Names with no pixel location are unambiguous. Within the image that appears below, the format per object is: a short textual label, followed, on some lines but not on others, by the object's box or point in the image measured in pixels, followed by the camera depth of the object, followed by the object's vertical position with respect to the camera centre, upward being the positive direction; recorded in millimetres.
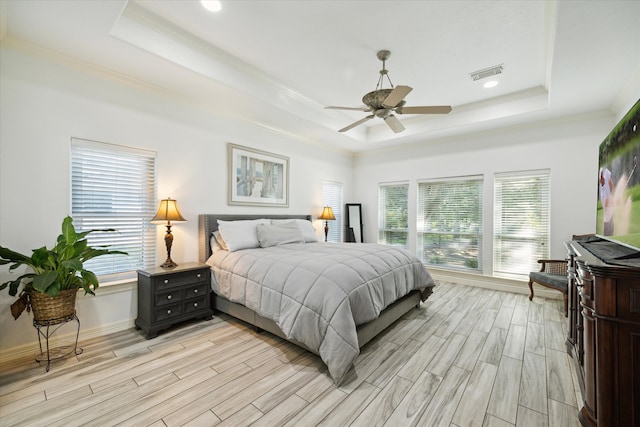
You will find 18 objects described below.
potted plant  2031 -552
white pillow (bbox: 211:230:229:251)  3408 -401
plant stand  2121 -1224
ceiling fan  2441 +1070
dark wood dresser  1248 -633
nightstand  2664 -933
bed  2055 -707
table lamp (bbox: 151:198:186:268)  2916 -66
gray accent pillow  3584 -333
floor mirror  6066 -243
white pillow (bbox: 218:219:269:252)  3335 -309
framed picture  3961 +549
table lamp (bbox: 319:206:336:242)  5270 -73
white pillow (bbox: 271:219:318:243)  4191 -281
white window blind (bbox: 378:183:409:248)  5594 -42
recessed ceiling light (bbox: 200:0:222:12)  2187 +1754
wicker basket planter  2107 -798
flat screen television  1757 +223
